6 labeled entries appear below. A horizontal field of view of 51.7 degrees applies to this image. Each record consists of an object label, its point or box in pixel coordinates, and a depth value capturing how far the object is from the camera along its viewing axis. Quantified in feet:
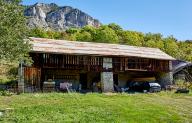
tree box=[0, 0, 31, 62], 41.09
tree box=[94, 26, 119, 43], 132.58
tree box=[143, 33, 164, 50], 150.97
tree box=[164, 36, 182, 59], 135.26
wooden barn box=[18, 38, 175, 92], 62.47
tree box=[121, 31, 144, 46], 147.91
